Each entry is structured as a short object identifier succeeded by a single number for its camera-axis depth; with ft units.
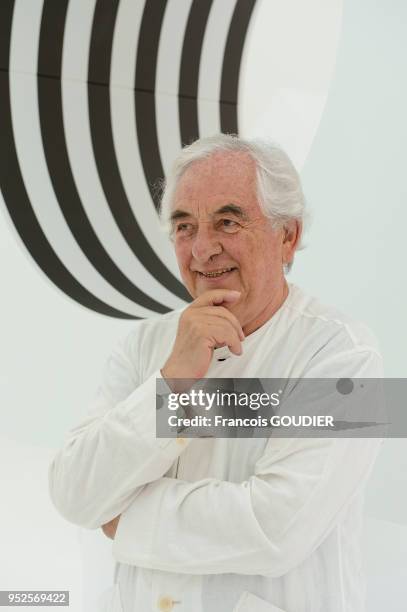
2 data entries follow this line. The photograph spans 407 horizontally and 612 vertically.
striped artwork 9.27
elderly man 5.88
